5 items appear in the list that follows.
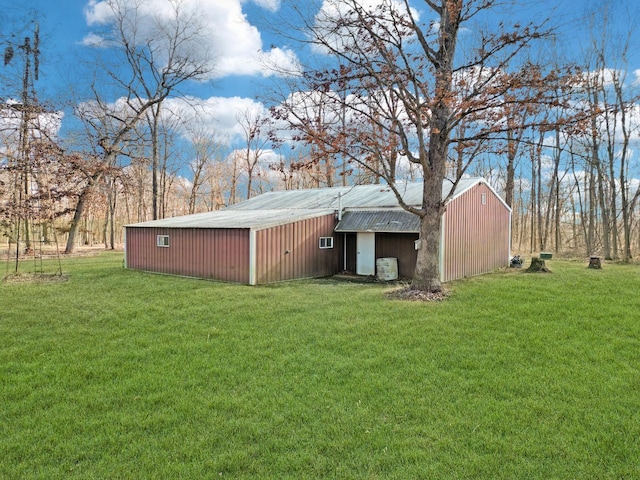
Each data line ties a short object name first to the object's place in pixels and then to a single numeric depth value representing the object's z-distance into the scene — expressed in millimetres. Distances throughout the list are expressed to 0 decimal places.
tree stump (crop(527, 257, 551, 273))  14711
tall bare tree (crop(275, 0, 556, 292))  10008
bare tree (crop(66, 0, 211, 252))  24547
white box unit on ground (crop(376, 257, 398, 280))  13719
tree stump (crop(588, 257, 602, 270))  16078
